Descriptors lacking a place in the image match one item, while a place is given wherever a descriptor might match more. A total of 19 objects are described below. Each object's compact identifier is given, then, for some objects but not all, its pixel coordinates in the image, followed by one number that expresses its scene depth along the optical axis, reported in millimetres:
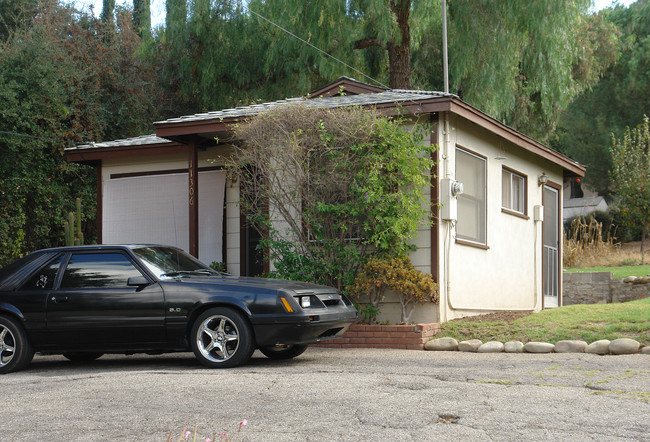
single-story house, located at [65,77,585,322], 11562
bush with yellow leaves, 11031
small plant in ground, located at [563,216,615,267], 24203
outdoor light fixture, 15781
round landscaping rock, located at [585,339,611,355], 9422
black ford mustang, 8359
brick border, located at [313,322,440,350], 10719
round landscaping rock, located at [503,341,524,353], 9977
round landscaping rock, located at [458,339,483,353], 10297
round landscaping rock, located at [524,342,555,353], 9781
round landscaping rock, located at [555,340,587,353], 9641
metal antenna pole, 15909
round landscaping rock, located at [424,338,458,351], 10477
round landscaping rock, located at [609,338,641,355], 9312
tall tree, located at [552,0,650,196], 33750
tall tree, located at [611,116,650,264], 24875
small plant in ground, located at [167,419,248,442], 4957
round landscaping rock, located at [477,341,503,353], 10094
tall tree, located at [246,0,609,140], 18625
